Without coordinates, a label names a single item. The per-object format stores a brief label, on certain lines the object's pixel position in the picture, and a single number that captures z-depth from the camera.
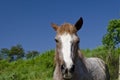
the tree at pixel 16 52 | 37.06
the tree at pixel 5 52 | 37.74
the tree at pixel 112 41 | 12.02
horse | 3.74
